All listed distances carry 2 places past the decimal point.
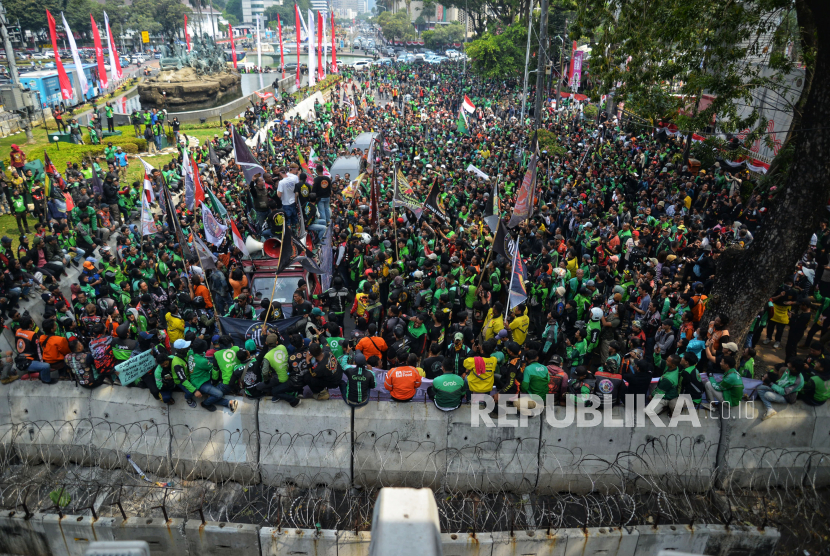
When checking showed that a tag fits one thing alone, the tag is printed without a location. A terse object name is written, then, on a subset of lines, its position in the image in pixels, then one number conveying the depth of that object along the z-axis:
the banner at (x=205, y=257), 11.79
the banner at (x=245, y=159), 14.58
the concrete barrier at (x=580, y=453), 7.65
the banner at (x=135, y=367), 7.61
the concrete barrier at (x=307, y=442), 7.73
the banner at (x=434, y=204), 14.07
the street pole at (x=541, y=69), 19.86
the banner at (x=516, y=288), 9.83
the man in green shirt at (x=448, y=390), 7.55
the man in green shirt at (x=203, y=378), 7.64
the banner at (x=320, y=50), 42.34
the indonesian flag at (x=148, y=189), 13.57
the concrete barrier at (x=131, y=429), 7.88
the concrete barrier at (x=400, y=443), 7.71
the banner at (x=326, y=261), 12.59
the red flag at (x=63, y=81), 30.51
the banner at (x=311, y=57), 39.25
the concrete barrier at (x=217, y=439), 7.76
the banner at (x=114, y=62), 35.57
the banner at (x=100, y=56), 34.59
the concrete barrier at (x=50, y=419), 8.03
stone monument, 40.41
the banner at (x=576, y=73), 29.20
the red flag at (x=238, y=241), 12.15
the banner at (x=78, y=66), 31.99
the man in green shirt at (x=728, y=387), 7.36
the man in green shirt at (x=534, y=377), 7.63
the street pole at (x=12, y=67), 29.19
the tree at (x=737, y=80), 8.54
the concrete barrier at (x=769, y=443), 7.56
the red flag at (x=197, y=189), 13.51
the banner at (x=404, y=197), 14.06
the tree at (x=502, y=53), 47.62
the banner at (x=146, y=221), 13.09
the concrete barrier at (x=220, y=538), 6.61
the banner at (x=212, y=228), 12.46
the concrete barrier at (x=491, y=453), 7.64
